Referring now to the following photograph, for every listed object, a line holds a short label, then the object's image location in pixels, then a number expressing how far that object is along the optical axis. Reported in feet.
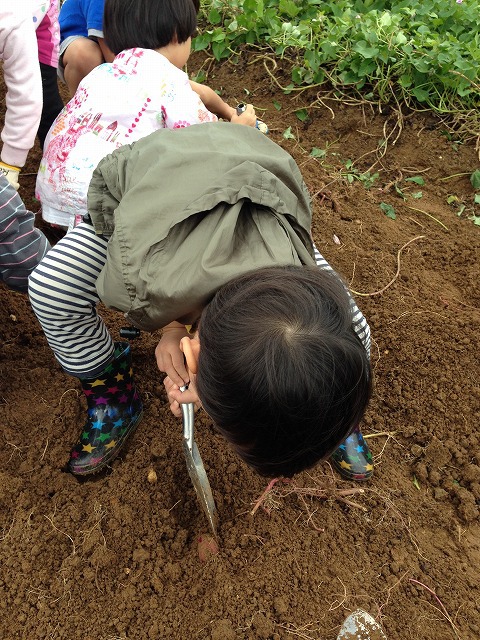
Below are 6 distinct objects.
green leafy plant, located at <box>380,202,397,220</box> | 8.76
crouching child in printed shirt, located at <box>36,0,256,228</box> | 5.93
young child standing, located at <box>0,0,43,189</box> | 5.94
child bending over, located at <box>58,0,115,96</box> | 7.74
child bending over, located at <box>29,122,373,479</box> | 3.35
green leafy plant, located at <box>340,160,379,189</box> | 9.23
